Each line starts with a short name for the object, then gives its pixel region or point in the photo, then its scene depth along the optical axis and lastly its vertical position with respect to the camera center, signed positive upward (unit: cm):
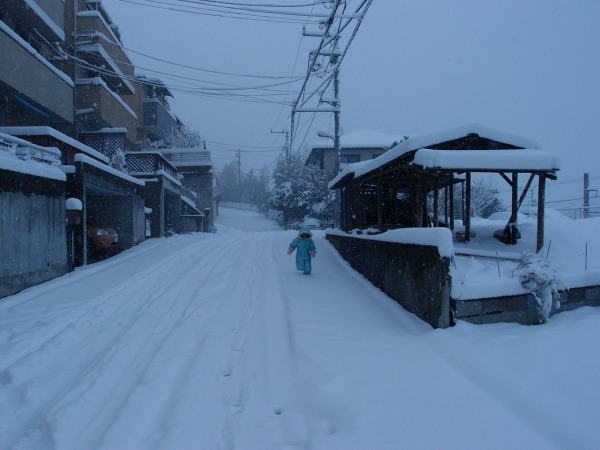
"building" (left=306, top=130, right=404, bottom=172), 3559 +623
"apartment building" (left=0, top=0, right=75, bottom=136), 1026 +443
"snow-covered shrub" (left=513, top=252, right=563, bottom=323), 500 -94
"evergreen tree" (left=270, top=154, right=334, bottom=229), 3053 +150
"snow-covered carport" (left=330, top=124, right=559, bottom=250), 746 +108
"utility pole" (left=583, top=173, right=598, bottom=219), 2502 +156
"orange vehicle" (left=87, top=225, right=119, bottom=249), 1172 -63
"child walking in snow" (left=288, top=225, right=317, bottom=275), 892 -83
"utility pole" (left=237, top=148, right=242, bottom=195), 7482 +1001
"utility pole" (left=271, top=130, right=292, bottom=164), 3552 +746
